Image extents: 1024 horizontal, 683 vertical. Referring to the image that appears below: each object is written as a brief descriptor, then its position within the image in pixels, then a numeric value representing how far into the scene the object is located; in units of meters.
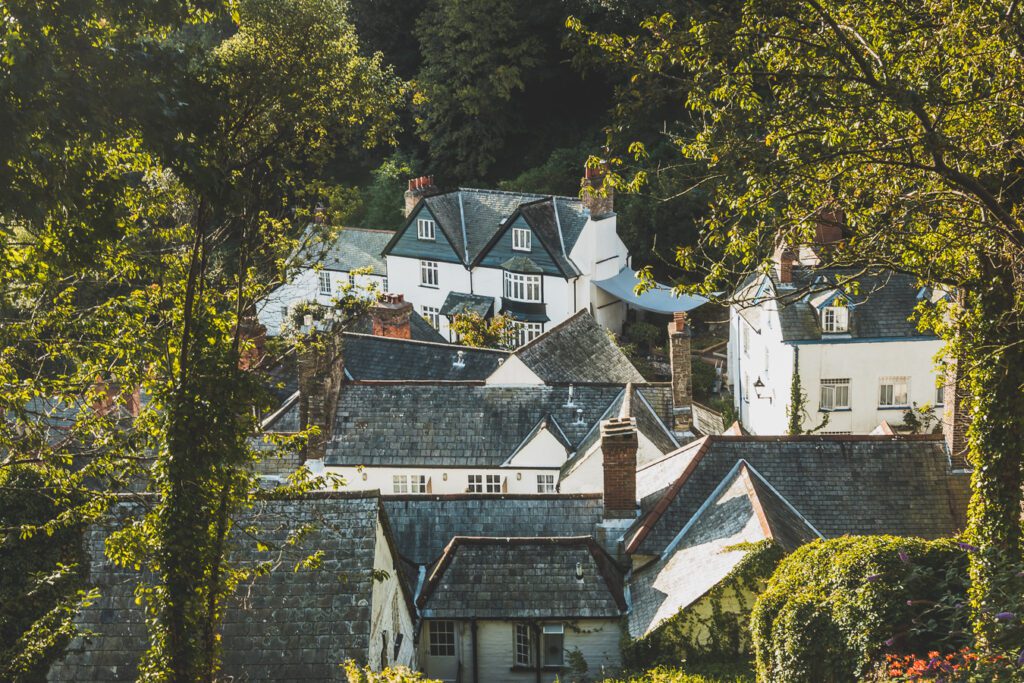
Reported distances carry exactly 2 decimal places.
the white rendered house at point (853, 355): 32.03
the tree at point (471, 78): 55.44
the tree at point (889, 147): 11.84
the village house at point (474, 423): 26.55
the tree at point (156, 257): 11.99
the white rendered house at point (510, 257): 45.50
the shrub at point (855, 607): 14.39
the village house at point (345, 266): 50.88
